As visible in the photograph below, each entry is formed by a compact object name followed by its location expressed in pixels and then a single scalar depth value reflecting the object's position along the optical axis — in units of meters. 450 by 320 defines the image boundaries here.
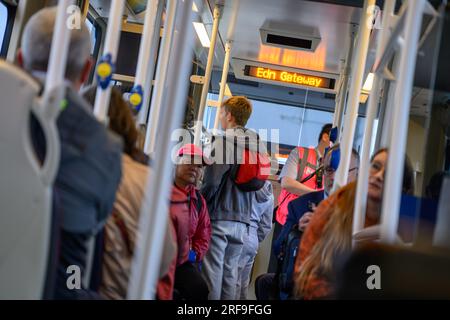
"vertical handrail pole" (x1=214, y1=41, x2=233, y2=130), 6.39
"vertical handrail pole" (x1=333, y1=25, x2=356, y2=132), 6.35
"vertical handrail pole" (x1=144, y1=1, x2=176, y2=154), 3.59
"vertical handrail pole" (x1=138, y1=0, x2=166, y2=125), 3.78
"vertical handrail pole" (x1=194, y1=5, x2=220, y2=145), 5.97
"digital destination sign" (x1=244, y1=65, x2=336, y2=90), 7.77
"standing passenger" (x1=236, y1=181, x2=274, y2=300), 4.58
